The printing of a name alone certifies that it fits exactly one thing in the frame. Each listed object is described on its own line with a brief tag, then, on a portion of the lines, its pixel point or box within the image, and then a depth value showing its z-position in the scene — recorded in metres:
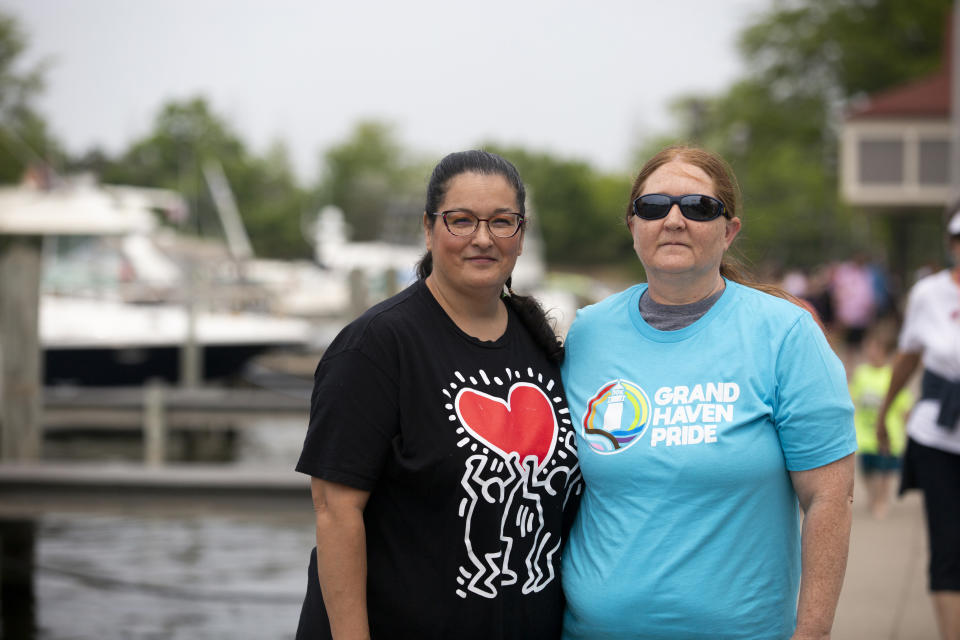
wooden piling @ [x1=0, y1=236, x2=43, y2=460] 8.62
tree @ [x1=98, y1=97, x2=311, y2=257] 80.31
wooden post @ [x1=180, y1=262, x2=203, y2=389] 16.27
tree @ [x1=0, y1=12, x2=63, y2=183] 57.88
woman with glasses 2.68
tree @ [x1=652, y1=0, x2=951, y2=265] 45.94
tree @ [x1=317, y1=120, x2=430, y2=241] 94.00
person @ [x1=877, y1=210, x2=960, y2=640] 4.78
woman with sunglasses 2.70
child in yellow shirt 8.83
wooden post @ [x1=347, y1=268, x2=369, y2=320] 11.78
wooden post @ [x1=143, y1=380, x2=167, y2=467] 11.70
